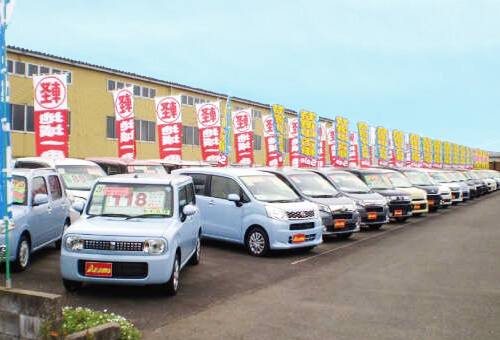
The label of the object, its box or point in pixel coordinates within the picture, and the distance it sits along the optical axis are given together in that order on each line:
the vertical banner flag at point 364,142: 38.81
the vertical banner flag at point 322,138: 47.62
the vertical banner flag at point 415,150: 57.62
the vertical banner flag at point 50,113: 19.66
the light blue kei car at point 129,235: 6.79
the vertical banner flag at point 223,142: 38.34
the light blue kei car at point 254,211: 10.70
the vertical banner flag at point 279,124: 28.42
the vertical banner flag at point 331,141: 49.56
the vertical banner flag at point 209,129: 27.62
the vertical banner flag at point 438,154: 68.88
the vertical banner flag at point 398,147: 50.75
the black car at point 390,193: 18.05
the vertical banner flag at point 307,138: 29.16
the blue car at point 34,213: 8.38
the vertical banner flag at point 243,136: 32.31
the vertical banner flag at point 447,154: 72.91
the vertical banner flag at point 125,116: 25.78
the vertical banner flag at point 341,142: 34.78
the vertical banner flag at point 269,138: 36.53
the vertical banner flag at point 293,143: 30.12
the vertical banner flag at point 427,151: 62.56
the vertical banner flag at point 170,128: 25.58
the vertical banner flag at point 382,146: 43.91
